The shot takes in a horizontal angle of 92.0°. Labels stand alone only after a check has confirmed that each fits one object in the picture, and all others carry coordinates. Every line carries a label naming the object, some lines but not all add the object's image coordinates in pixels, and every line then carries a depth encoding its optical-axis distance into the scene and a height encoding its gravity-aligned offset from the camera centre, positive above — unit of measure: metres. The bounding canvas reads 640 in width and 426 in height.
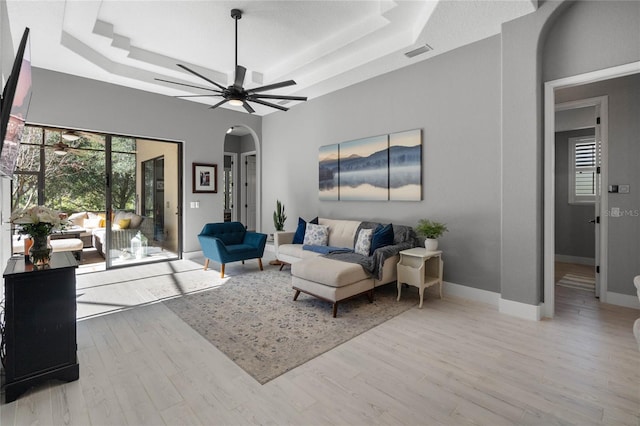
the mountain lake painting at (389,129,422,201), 4.17 +0.62
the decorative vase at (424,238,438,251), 3.66 -0.40
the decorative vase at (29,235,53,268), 2.15 -0.28
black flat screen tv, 1.69 +0.64
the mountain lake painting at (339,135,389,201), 4.57 +0.65
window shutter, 5.45 +0.71
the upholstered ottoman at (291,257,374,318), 3.20 -0.75
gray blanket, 3.51 -0.50
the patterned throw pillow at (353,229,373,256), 4.04 -0.42
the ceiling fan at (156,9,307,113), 3.42 +1.37
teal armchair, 4.66 -0.53
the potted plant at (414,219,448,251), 3.62 -0.25
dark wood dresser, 1.91 -0.74
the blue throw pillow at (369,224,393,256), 3.97 -0.35
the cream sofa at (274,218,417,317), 3.21 -0.69
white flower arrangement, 2.14 -0.06
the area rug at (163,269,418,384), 2.42 -1.10
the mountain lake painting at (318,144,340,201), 5.29 +0.67
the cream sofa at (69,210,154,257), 5.36 -0.31
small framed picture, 6.05 +0.66
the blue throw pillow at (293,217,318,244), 5.18 -0.35
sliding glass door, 5.16 +0.42
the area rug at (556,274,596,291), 4.15 -1.02
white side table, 3.46 -0.68
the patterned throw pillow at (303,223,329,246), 4.82 -0.39
